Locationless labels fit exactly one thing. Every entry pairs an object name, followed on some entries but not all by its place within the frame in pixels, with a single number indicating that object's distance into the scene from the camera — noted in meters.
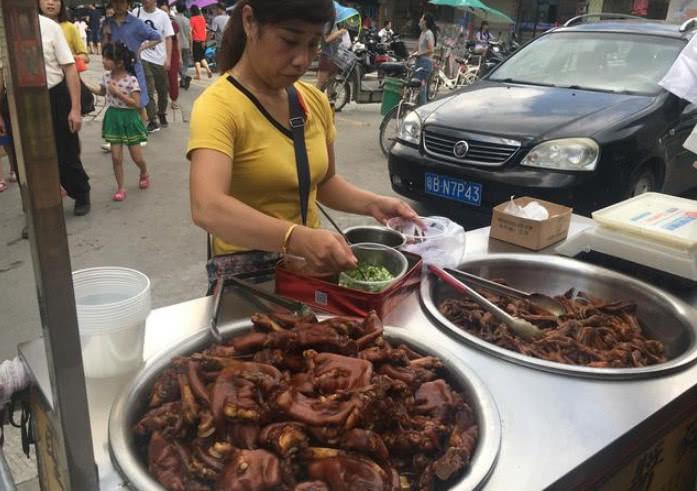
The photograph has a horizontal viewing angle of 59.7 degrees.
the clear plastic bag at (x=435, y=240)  1.89
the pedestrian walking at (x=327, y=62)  10.10
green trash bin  8.40
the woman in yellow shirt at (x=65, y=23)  5.06
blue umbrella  10.18
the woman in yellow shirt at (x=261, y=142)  1.52
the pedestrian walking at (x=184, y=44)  11.65
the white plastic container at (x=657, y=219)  1.95
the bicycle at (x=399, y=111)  7.77
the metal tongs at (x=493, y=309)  1.61
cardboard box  2.18
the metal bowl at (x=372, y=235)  1.92
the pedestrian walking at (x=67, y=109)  4.51
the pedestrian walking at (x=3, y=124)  4.08
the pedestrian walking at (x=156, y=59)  8.17
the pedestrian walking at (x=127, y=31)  6.90
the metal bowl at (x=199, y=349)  1.03
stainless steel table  1.11
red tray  1.54
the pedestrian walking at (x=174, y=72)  9.40
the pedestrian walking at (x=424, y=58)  9.56
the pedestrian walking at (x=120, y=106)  5.61
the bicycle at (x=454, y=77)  10.77
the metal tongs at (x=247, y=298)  1.48
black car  4.25
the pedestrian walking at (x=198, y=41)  14.48
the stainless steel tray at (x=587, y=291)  1.43
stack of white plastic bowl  1.21
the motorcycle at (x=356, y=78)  10.48
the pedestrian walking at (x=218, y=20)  13.89
